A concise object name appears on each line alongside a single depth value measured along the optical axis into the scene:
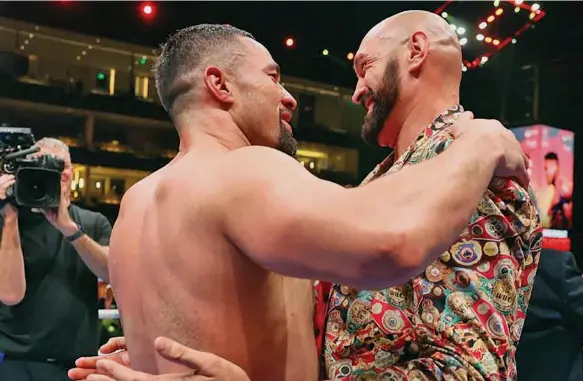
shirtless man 0.80
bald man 0.96
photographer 2.33
